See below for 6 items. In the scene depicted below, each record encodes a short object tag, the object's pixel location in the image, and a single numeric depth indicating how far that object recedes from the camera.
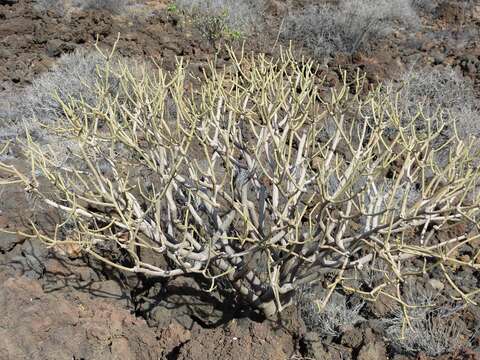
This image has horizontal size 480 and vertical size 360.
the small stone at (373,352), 2.40
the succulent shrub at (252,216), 1.93
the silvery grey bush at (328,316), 2.53
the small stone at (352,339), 2.49
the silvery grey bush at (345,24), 6.57
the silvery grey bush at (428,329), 2.41
